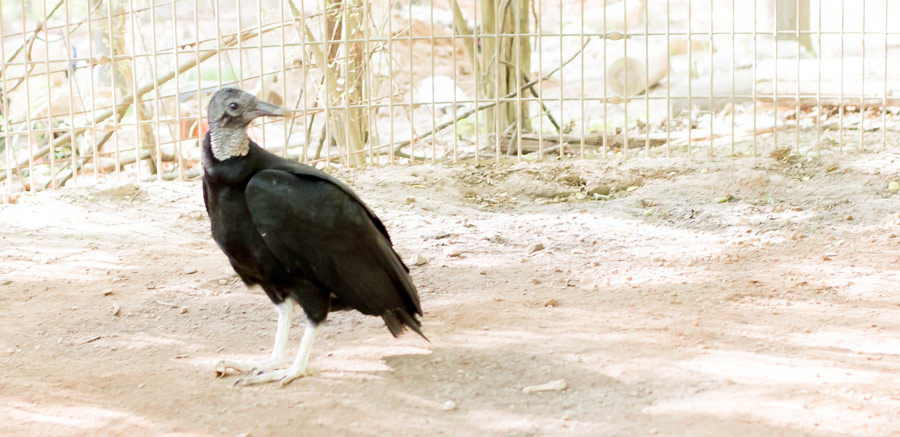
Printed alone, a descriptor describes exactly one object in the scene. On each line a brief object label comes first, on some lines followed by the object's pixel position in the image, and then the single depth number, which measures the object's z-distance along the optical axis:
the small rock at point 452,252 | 10.95
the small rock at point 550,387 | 7.10
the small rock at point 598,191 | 14.05
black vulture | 7.20
